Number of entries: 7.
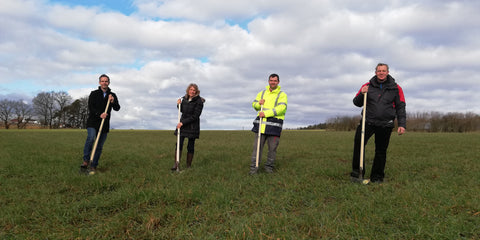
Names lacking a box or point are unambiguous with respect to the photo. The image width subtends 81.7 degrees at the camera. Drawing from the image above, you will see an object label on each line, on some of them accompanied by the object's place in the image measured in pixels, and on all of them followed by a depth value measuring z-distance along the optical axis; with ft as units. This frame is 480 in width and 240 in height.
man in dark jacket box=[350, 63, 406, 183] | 20.58
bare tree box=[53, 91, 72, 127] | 246.47
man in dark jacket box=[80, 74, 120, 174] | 26.04
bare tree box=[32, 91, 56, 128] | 236.84
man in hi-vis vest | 24.32
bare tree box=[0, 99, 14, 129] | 233.96
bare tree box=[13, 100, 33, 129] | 234.58
